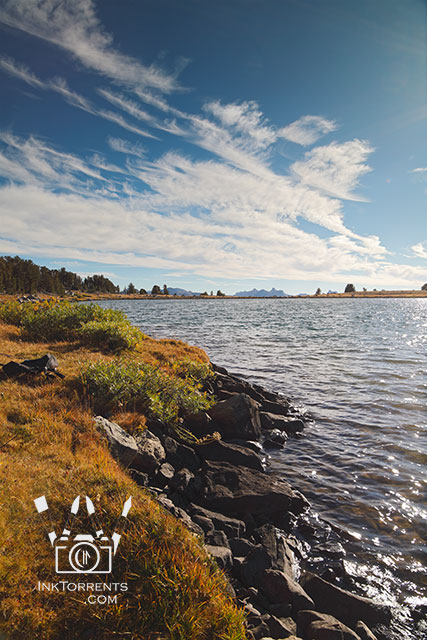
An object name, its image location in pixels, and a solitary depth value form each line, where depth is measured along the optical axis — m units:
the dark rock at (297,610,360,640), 4.60
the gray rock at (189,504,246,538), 6.95
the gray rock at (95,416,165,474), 7.48
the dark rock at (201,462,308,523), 8.00
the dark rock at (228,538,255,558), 6.34
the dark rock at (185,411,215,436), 11.32
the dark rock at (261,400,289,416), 15.38
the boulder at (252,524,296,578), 6.19
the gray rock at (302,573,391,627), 5.47
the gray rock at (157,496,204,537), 6.03
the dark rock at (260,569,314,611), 5.32
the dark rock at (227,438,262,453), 11.52
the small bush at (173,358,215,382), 15.30
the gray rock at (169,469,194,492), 7.92
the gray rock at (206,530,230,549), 6.22
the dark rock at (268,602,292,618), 5.05
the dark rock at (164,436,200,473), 9.09
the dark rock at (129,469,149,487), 7.38
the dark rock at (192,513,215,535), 6.70
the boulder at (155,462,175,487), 7.91
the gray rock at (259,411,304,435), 13.63
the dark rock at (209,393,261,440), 12.03
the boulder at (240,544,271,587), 5.71
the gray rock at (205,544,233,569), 5.51
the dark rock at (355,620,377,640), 5.03
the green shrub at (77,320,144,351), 16.61
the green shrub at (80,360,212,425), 10.02
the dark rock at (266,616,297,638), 4.53
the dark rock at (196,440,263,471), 10.01
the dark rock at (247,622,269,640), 4.42
